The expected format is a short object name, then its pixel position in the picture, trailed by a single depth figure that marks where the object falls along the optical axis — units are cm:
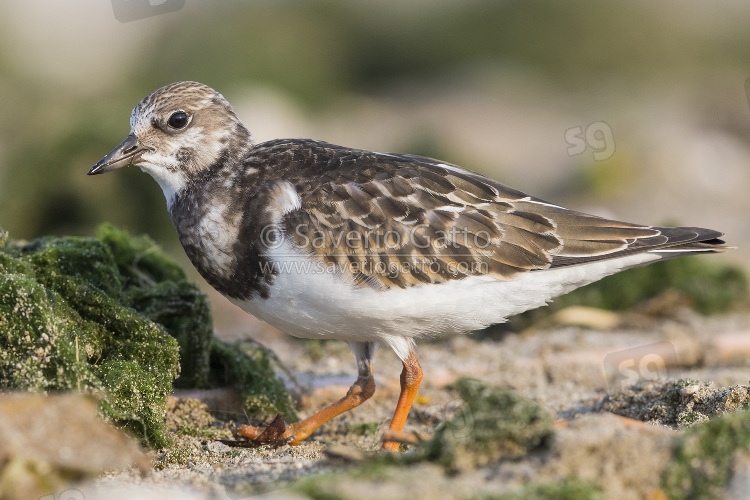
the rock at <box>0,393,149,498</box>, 522
